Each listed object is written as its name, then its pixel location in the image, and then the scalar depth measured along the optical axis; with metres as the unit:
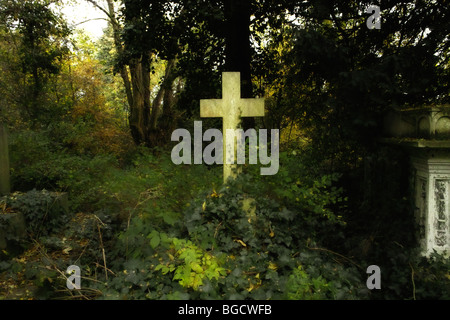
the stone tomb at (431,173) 3.92
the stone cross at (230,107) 4.97
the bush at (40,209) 5.10
